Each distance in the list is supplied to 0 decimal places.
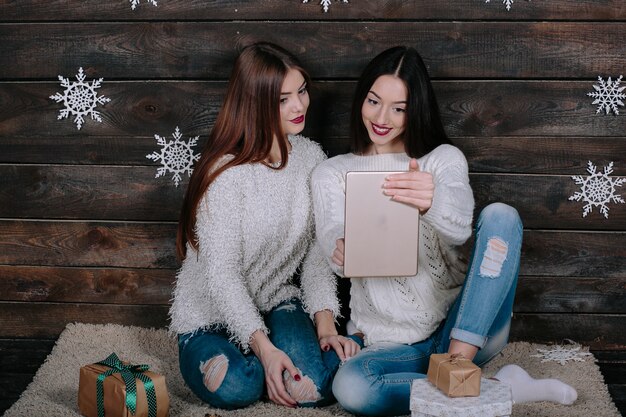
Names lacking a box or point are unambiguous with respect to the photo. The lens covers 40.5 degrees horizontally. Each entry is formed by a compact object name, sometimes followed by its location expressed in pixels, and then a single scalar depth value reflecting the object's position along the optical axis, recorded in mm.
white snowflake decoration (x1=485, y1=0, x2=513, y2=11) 2213
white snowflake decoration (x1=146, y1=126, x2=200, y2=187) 2340
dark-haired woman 1826
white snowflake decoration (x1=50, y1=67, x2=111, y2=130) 2320
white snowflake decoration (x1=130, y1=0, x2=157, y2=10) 2259
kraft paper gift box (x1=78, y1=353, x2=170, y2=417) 1764
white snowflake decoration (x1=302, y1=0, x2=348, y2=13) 2229
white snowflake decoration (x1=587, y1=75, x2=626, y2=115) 2260
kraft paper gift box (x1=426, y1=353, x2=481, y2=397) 1557
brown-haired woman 1930
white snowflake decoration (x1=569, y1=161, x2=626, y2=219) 2305
